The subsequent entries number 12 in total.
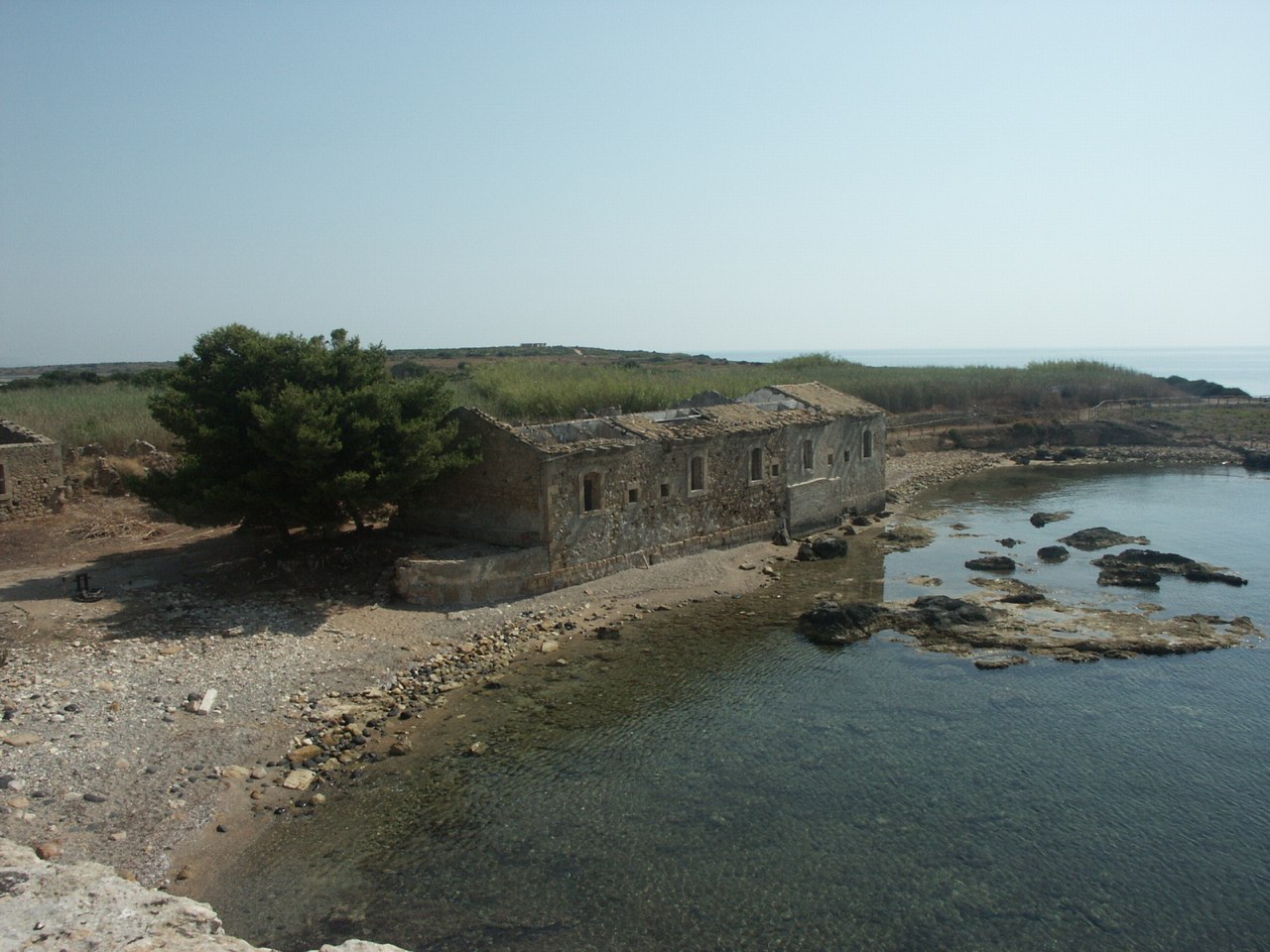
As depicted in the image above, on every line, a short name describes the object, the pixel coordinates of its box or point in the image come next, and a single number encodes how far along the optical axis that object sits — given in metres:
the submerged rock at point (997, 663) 18.92
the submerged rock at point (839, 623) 20.70
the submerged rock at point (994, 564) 26.72
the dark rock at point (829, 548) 27.70
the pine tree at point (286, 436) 19.64
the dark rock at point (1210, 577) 25.31
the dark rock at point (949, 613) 21.52
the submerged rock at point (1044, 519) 33.83
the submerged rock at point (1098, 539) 29.84
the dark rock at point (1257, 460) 49.69
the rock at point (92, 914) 9.14
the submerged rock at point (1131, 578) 25.06
